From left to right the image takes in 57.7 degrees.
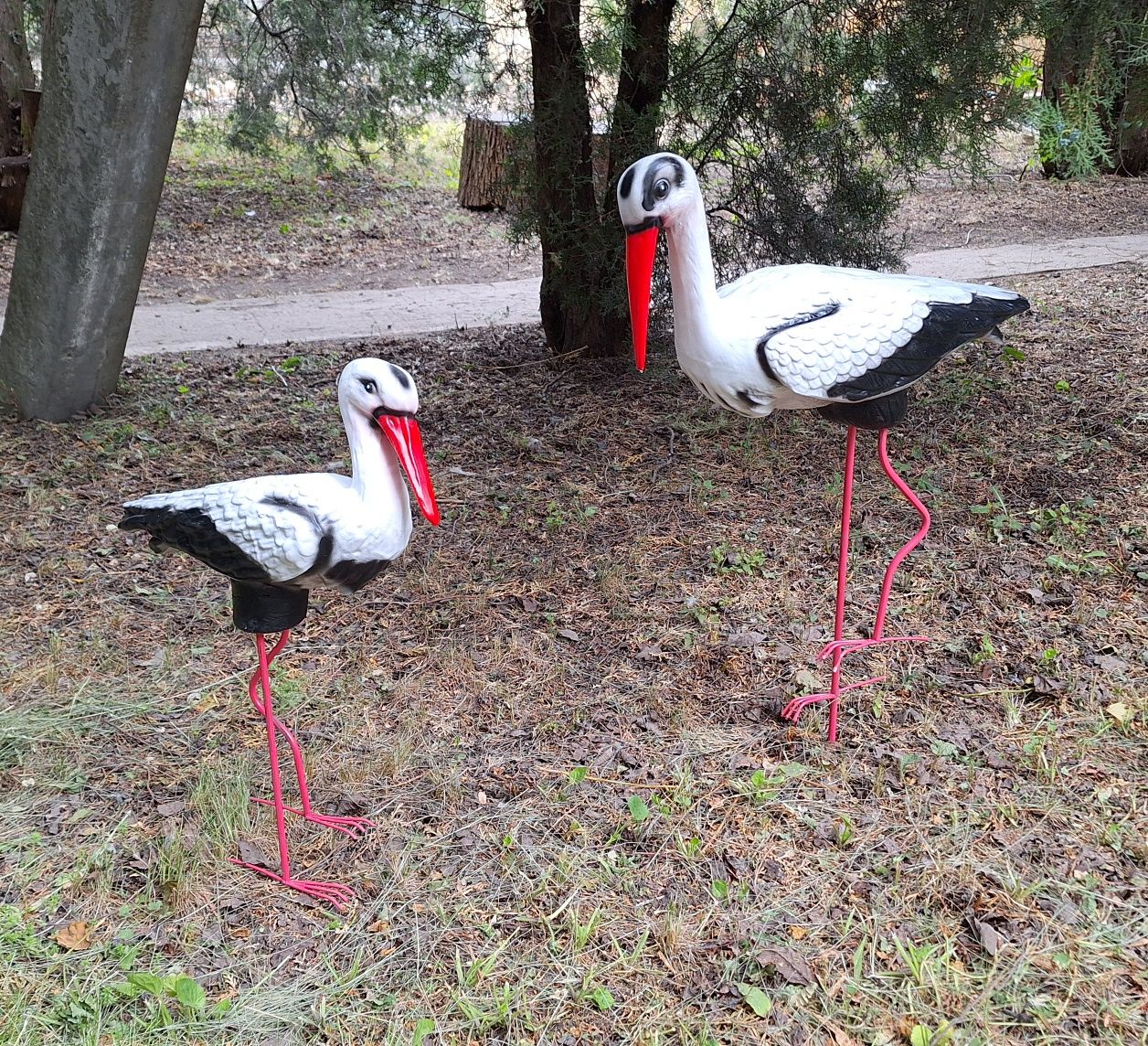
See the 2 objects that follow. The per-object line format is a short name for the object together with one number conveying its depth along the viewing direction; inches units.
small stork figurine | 100.2
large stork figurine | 113.7
